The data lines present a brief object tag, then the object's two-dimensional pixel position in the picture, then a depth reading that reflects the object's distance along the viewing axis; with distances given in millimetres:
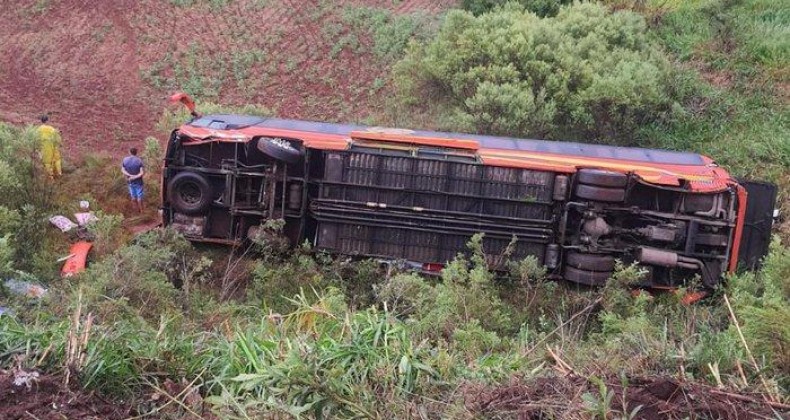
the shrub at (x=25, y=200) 8531
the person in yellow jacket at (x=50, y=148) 10727
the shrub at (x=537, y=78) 12148
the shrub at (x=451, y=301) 6320
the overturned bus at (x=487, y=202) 8727
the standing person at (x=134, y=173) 10508
